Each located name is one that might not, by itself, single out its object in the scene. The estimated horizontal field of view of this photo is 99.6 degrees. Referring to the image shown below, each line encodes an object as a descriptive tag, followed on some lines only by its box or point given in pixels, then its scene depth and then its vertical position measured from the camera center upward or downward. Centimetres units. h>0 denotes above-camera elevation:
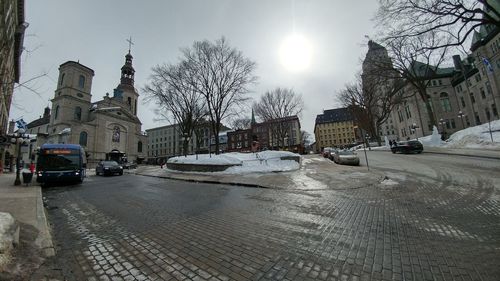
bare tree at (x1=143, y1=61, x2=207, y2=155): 2450 +837
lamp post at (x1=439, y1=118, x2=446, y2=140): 5056 +565
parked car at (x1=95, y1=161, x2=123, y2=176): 2427 +24
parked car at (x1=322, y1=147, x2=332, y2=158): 3308 +11
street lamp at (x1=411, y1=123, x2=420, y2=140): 4853 +470
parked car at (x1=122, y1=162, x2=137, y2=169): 3692 +53
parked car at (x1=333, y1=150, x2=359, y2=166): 2030 -44
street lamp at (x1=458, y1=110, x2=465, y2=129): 4761 +638
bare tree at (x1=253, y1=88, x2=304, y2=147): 3884 +902
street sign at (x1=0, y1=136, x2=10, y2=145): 1732 +322
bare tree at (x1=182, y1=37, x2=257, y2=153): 2319 +953
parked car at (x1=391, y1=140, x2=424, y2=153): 2482 +23
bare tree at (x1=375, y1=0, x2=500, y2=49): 1233 +789
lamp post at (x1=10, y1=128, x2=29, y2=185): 1406 +300
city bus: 1407 +69
